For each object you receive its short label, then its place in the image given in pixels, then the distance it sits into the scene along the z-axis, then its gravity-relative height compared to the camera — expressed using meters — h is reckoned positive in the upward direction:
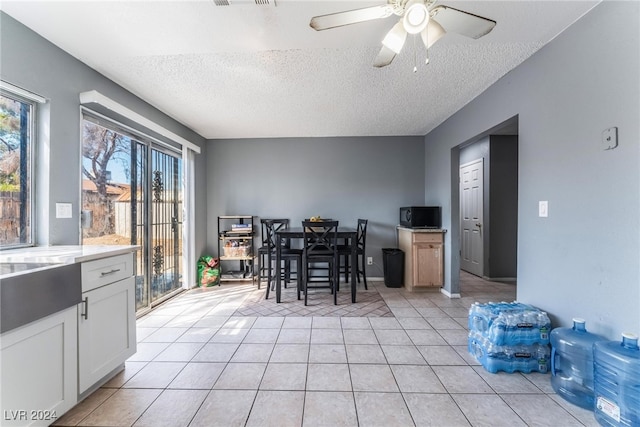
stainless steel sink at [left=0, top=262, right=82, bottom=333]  1.09 -0.38
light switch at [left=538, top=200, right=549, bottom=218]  1.84 +0.03
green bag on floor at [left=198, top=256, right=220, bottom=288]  3.78 -0.89
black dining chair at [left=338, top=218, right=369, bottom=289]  3.26 -0.52
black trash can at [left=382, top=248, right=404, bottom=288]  3.74 -0.83
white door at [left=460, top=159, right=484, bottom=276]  4.23 -0.06
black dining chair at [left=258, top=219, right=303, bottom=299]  3.23 -0.53
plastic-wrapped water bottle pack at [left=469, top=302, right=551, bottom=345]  1.74 -0.80
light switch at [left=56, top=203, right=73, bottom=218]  1.79 +0.02
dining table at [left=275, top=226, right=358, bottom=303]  3.09 -0.41
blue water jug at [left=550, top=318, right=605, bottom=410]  1.43 -0.90
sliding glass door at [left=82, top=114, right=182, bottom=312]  2.26 +0.14
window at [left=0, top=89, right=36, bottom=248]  1.56 +0.29
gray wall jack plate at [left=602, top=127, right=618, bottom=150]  1.38 +0.42
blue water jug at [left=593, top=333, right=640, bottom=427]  1.17 -0.83
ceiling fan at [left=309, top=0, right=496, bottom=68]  1.26 +1.01
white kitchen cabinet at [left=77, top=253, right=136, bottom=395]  1.45 -0.68
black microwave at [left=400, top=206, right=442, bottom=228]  3.56 -0.06
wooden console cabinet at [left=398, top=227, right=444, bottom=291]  3.47 -0.63
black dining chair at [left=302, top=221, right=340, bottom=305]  2.99 -0.43
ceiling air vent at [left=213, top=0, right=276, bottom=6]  1.38 +1.18
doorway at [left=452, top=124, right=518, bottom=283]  4.01 +0.09
